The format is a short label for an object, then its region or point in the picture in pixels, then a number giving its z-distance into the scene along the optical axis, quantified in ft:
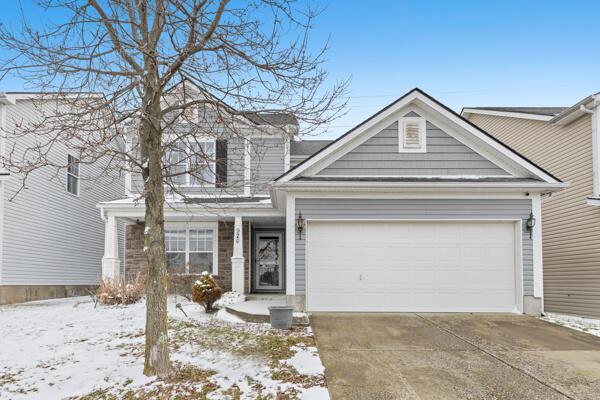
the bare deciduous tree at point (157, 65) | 18.94
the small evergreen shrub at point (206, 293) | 34.37
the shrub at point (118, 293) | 36.99
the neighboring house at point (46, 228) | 42.83
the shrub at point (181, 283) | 45.62
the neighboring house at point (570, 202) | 40.29
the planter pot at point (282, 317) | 27.86
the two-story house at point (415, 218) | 33.71
